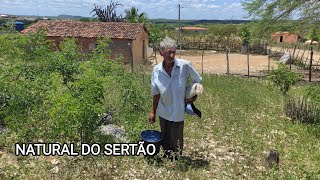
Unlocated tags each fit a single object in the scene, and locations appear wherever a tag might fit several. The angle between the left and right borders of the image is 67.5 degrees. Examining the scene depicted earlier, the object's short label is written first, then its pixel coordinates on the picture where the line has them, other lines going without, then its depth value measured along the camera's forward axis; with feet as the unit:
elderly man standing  10.16
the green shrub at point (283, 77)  20.54
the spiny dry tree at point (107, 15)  76.45
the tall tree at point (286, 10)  37.27
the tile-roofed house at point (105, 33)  53.63
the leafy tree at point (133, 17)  83.69
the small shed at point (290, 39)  119.63
